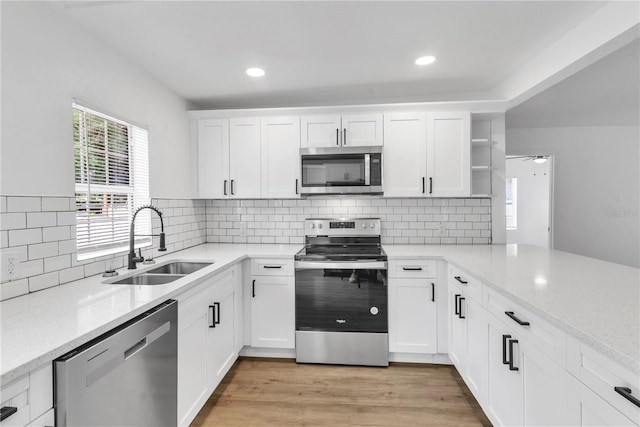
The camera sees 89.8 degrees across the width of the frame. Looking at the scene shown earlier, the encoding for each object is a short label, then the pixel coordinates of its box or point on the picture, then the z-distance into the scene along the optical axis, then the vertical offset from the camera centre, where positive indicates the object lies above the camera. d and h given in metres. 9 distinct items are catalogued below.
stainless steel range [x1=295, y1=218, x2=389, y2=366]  2.65 -0.85
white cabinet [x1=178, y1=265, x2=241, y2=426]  1.79 -0.85
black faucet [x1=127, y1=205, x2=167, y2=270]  2.06 -0.28
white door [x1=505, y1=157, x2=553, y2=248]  5.27 +0.09
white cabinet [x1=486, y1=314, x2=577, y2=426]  1.18 -0.76
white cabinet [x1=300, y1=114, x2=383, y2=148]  2.99 +0.72
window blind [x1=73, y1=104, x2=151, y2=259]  1.92 +0.18
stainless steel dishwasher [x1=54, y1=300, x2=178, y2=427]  1.05 -0.66
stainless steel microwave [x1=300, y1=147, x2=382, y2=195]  2.95 +0.34
